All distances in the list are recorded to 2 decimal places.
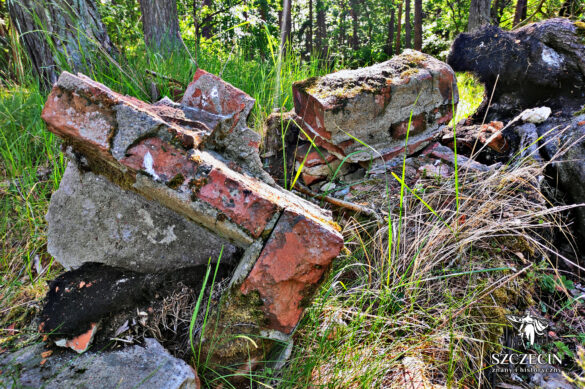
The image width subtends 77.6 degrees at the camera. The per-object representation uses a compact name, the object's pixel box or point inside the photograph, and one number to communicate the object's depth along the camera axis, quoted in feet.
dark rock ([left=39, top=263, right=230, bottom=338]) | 4.47
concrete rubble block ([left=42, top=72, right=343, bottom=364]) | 4.25
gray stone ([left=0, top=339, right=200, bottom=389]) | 3.86
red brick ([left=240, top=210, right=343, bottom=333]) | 4.23
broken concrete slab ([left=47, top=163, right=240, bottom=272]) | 4.95
